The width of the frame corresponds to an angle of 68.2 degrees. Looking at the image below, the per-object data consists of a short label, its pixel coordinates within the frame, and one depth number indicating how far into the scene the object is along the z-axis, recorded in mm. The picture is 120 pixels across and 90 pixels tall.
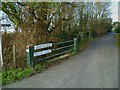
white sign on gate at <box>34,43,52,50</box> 4007
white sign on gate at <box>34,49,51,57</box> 4025
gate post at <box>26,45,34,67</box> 3767
